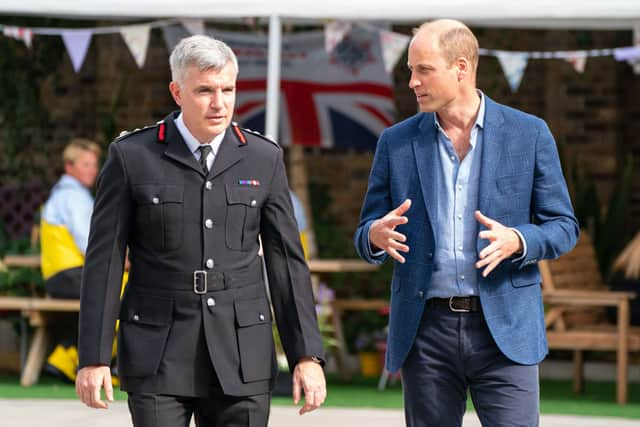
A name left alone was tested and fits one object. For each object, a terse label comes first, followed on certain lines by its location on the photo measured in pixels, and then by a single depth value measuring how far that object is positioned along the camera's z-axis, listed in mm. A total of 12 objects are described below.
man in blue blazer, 7687
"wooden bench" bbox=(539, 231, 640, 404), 16719
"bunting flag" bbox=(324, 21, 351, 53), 16766
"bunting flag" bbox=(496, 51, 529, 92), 16844
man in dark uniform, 7055
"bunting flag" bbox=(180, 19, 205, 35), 16828
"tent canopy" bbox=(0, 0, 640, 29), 15969
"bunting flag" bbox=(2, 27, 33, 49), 17594
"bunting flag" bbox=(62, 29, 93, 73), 17241
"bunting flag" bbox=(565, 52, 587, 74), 17078
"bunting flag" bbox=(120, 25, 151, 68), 17250
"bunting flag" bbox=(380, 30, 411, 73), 16812
